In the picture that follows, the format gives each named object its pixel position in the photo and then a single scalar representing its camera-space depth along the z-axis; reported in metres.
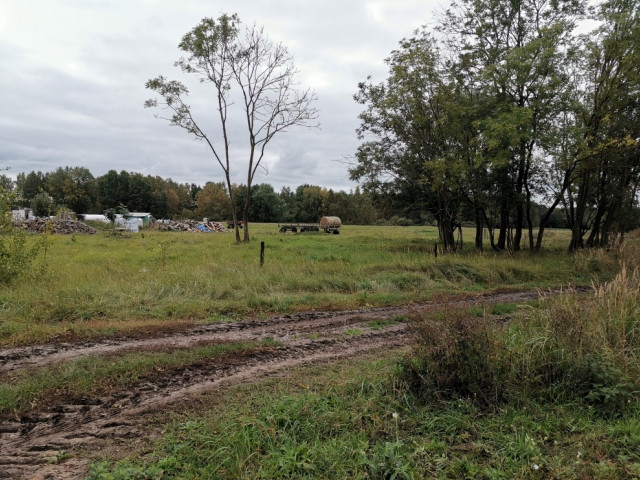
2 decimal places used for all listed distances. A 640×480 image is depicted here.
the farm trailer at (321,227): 45.19
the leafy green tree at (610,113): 17.28
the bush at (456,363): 4.26
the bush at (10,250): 9.73
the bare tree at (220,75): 23.08
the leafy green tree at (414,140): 19.31
